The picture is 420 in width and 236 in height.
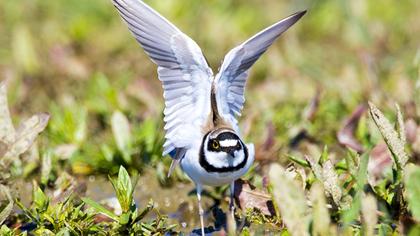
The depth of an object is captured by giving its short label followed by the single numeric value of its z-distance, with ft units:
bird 24.53
